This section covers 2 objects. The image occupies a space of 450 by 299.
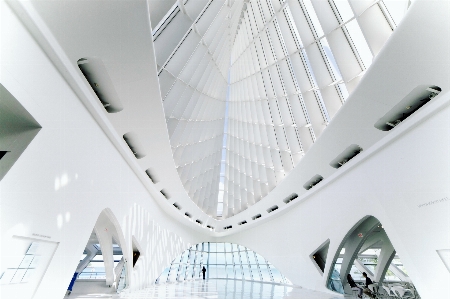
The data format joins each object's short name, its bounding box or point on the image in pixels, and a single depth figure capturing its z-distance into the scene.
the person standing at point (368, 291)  18.97
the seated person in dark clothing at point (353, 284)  20.57
